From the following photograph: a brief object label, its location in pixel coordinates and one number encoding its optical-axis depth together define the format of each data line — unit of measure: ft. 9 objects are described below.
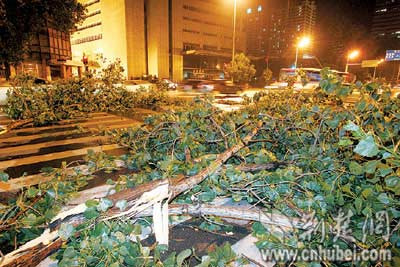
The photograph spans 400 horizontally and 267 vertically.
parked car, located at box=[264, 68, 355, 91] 51.10
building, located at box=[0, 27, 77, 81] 101.84
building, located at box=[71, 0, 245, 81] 149.48
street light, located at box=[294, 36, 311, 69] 87.71
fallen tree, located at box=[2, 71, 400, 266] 5.86
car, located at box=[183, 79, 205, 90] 69.72
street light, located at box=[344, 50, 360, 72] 106.77
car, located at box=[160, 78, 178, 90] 80.09
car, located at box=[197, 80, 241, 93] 64.23
